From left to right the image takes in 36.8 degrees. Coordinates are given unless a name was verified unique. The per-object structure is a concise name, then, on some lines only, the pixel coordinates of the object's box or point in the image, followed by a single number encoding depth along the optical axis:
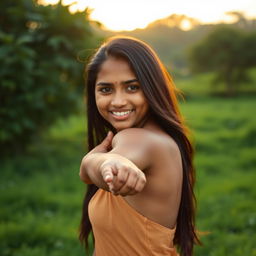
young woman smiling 1.33
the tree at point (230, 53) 28.25
